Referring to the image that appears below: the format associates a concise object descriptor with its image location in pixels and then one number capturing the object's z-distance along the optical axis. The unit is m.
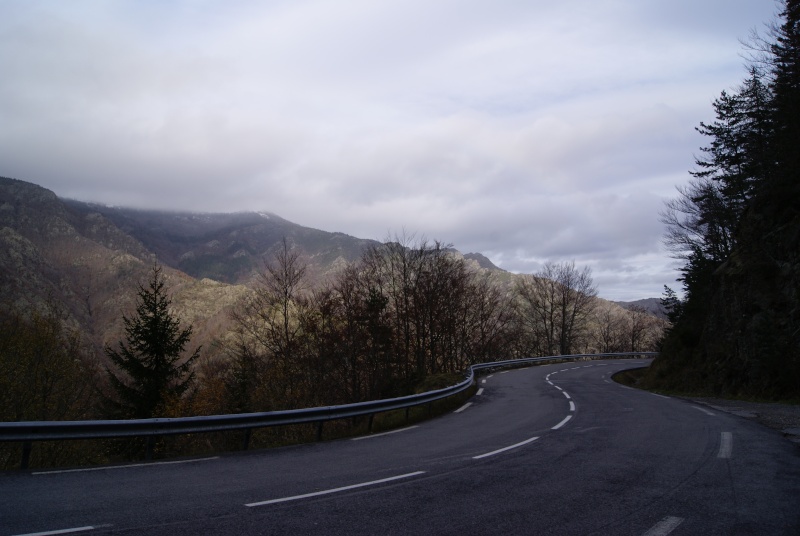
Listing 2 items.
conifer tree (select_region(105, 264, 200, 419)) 27.00
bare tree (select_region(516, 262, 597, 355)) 58.56
